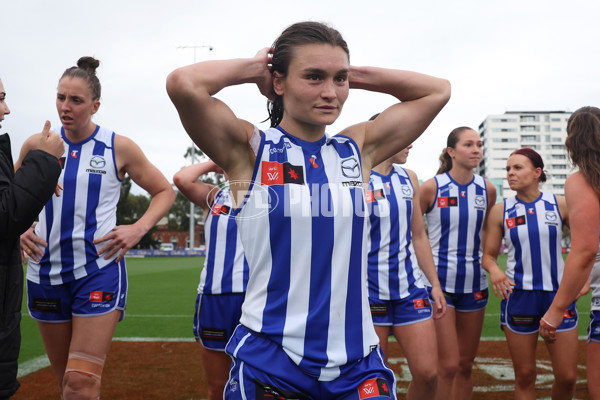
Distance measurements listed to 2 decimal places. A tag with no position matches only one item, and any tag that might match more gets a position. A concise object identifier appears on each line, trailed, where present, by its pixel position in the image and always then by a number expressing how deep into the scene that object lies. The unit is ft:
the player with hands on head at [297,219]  7.80
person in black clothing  8.62
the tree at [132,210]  214.69
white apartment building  435.94
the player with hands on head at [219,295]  16.58
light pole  165.17
